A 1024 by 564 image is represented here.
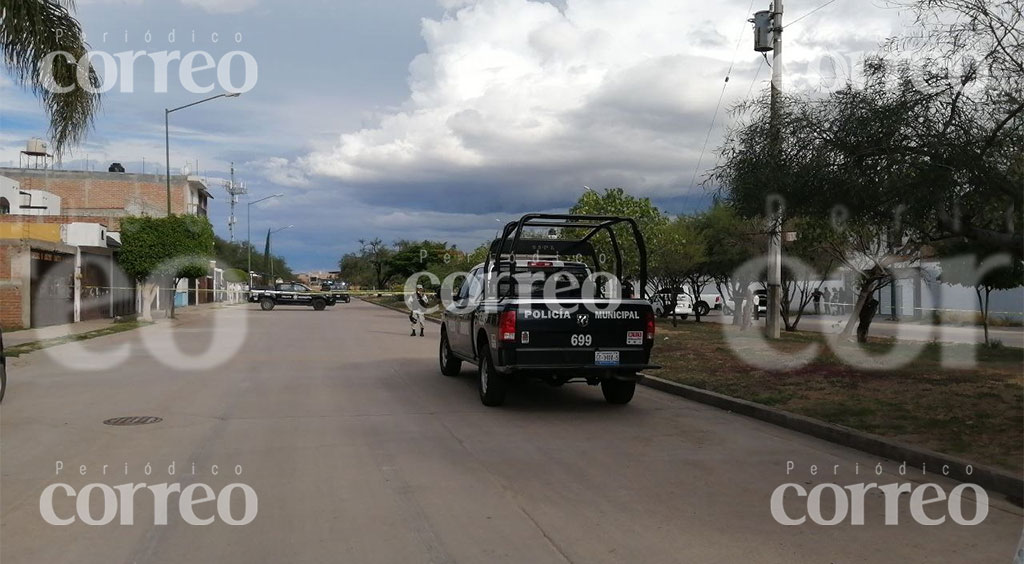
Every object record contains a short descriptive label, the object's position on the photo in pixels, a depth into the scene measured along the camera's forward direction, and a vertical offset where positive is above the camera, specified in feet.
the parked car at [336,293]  189.30 -2.02
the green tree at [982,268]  53.62 +0.89
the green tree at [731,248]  85.71 +3.76
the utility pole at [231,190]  265.40 +30.95
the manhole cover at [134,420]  31.24 -5.17
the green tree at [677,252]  97.35 +3.56
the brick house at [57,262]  83.92 +2.89
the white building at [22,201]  141.23 +16.04
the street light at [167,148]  110.93 +18.65
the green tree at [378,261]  296.30 +9.05
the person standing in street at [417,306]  83.15 -2.27
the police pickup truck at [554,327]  32.50 -1.80
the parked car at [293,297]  167.32 -2.61
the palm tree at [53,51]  36.63 +10.70
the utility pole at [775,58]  64.44 +17.32
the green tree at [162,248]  104.22 +4.95
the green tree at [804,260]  58.49 +2.08
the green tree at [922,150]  25.50 +4.29
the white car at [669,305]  114.42 -3.57
